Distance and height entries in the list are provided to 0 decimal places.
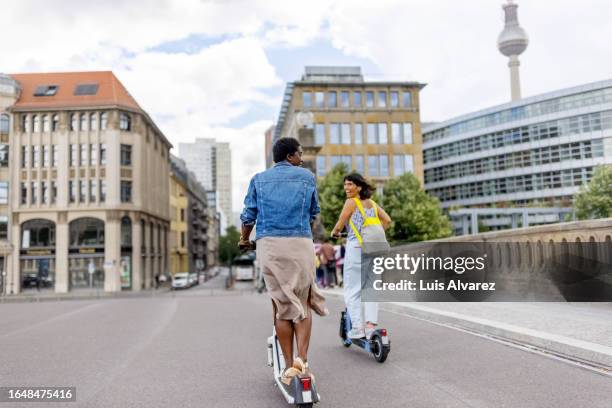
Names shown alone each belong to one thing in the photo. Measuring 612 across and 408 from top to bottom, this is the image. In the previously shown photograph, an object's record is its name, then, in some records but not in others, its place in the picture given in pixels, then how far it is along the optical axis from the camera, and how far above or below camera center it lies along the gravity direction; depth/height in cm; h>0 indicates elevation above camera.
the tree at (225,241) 12852 +180
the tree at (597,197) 4259 +291
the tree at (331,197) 4344 +356
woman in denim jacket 407 +4
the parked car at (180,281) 5875 -318
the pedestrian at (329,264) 1841 -68
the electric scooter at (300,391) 357 -90
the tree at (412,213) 4828 +245
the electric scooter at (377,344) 532 -94
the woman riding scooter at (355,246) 591 -2
